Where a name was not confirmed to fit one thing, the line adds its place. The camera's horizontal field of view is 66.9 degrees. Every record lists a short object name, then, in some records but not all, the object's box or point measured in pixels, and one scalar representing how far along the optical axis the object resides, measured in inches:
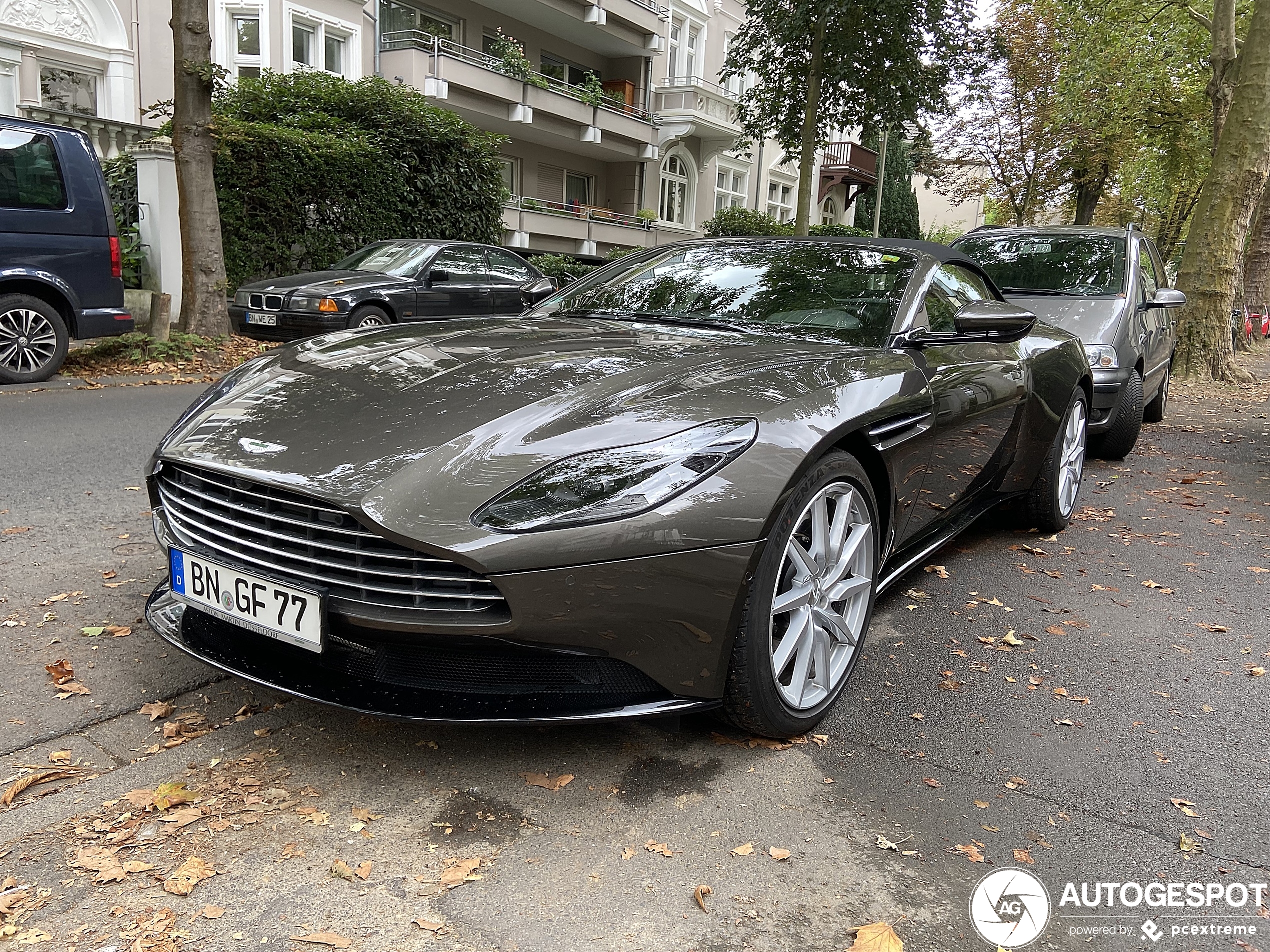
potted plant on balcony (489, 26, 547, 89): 859.4
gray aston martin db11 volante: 79.9
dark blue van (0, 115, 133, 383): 301.0
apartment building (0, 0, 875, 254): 615.5
